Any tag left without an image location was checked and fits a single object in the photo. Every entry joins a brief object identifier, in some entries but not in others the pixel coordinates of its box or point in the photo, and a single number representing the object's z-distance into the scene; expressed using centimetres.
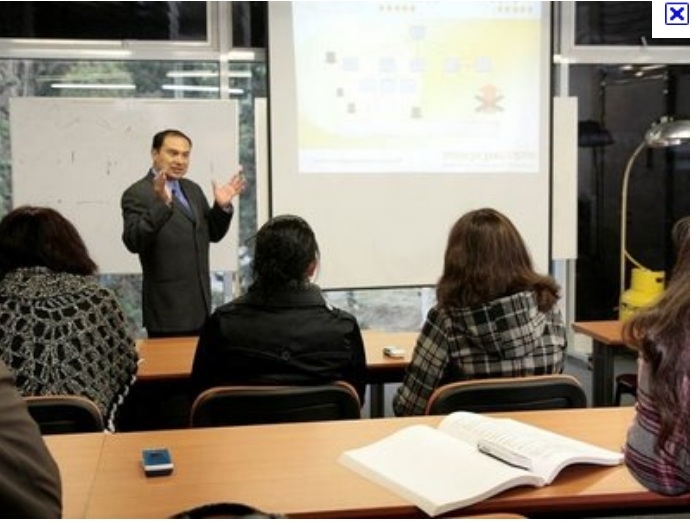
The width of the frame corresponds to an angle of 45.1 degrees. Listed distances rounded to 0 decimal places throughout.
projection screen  484
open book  161
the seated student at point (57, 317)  237
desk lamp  437
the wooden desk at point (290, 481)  159
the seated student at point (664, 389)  131
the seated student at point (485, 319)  238
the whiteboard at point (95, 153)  468
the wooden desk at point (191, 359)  293
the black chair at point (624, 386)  390
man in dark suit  394
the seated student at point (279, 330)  238
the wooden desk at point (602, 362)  362
